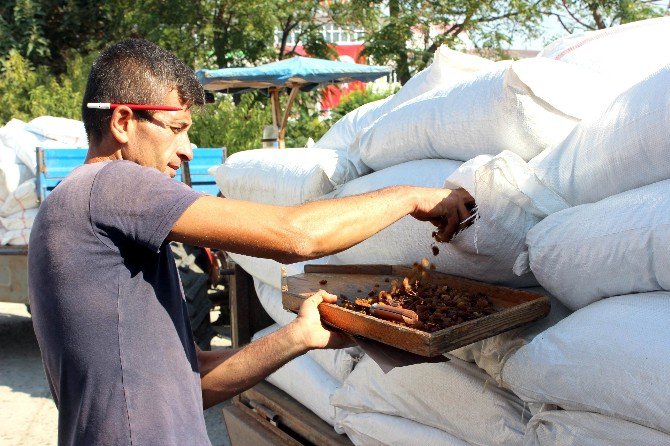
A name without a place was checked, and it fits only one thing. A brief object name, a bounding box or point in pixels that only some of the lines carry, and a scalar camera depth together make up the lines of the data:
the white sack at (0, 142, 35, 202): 5.44
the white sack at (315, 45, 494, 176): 2.48
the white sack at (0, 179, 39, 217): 5.39
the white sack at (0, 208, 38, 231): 5.45
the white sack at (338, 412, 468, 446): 2.05
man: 1.47
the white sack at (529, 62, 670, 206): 1.66
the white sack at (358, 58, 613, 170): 1.91
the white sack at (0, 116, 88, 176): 5.69
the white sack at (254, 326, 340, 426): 2.62
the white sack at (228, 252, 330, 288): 2.74
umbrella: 8.19
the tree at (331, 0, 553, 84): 13.60
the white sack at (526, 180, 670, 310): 1.55
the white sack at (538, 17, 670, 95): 2.12
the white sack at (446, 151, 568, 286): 1.77
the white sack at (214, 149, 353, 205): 2.58
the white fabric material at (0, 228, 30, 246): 5.41
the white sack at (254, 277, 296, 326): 3.00
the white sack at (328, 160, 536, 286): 1.82
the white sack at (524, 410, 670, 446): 1.42
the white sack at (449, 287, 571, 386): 1.72
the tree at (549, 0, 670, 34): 13.88
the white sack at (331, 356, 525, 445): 1.84
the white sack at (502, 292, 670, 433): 1.39
